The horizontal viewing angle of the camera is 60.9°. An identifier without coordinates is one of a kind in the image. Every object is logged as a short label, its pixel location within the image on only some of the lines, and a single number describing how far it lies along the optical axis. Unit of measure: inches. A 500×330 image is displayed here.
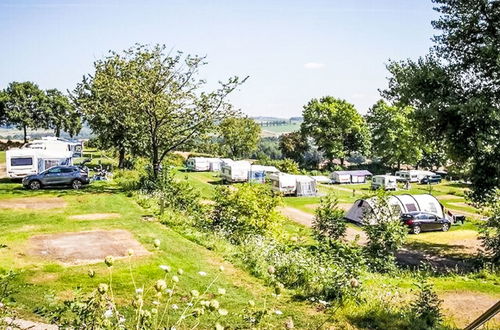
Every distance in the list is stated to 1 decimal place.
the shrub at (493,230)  669.6
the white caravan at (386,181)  2300.7
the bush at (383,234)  610.2
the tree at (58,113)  3272.6
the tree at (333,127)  3026.6
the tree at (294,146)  3339.1
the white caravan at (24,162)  1147.9
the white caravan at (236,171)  2063.2
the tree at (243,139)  3501.5
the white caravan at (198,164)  2571.4
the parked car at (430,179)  2669.8
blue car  1032.2
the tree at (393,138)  2810.0
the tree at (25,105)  2925.7
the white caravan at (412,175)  2640.3
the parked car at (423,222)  1159.0
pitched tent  1239.5
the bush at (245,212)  629.0
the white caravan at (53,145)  1722.6
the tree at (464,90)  662.5
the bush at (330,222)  680.4
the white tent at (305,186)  1903.3
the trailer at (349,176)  2539.4
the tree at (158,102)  1013.8
